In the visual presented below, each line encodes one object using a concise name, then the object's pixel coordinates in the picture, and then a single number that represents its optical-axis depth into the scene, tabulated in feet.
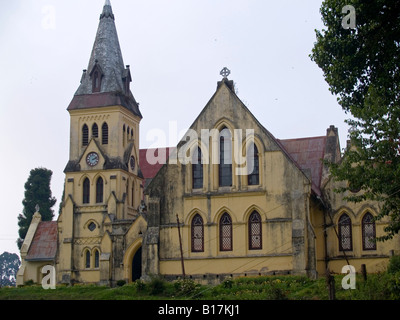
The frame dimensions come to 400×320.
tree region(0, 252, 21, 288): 508.94
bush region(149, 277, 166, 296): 136.36
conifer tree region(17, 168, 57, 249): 270.05
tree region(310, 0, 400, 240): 107.34
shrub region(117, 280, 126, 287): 166.40
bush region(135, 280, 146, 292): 137.90
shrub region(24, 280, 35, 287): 214.90
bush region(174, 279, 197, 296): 133.80
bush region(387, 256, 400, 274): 113.81
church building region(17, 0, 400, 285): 143.64
